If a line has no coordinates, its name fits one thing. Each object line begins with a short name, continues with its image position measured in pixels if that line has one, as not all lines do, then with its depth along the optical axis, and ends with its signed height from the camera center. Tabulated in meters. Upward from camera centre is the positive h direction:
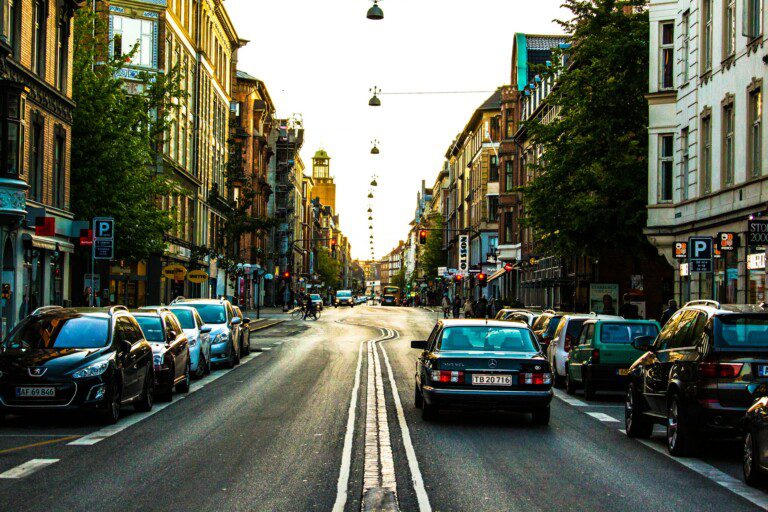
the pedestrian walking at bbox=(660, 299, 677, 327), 28.59 -0.56
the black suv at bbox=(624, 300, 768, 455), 11.59 -0.90
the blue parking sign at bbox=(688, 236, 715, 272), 23.73 +0.80
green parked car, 19.77 -1.21
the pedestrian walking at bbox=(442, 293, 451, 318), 71.31 -1.27
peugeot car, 14.34 -1.11
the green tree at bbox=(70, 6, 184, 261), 36.81 +4.40
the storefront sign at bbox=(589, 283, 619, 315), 43.09 -0.24
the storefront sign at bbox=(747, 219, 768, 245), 20.05 +1.07
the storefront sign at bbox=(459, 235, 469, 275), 85.94 +2.58
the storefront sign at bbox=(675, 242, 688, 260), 26.16 +0.93
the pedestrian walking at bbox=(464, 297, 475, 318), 54.16 -1.18
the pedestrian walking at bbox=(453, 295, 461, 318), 71.62 -1.33
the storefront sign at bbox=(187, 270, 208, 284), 44.31 +0.29
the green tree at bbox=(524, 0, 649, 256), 36.97 +5.19
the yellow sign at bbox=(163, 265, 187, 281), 40.79 +0.41
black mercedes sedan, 14.83 -1.30
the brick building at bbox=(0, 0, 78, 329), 29.69 +3.79
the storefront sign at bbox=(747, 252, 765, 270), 21.66 +0.55
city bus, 164.70 -1.07
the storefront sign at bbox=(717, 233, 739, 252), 23.17 +1.00
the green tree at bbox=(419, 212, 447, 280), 129.25 +3.70
